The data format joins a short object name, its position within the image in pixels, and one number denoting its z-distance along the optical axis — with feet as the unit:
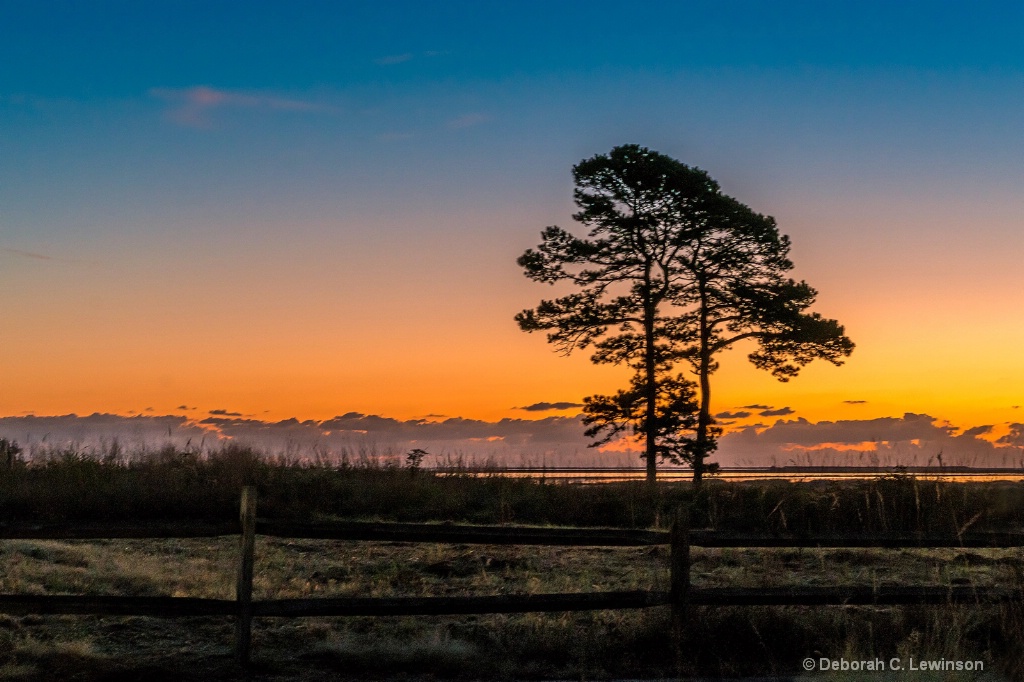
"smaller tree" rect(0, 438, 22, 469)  65.79
